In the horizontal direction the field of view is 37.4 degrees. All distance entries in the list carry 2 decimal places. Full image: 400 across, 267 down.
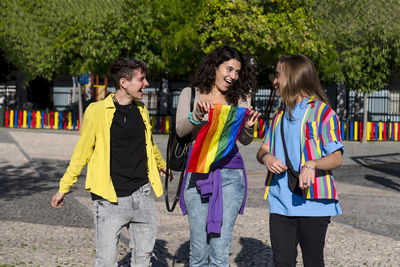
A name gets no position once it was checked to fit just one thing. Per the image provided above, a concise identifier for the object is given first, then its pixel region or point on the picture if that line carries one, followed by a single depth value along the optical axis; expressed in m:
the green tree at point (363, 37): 21.64
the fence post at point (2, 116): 28.70
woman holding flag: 3.47
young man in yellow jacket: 3.66
